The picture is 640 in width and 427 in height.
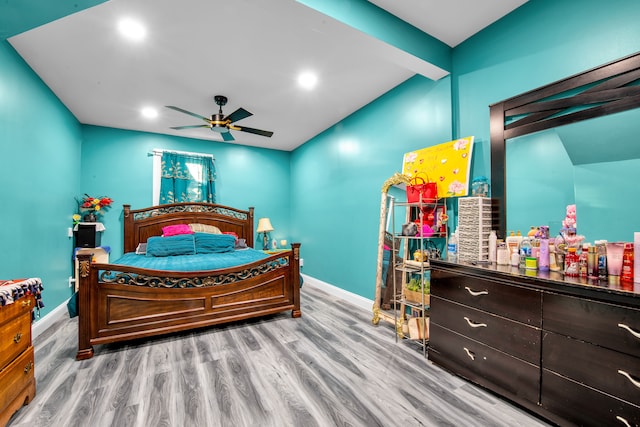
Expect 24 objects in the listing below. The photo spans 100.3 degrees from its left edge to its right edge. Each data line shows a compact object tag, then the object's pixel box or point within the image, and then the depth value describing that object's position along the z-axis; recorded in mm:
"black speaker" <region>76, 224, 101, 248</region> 3812
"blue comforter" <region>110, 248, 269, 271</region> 2824
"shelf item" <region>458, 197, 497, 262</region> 2094
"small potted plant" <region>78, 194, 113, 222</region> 3960
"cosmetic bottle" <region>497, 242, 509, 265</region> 1912
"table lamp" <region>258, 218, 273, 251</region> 5175
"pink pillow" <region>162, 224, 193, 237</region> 4195
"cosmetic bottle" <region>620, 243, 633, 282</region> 1396
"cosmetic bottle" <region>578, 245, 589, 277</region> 1516
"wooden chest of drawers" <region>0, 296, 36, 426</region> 1420
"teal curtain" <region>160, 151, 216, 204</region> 4634
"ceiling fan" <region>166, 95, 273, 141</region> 3147
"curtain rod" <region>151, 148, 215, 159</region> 4598
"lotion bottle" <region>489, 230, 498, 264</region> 2035
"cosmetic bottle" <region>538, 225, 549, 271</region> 1722
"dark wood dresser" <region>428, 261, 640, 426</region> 1229
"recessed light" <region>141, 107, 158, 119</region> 3678
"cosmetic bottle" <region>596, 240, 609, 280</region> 1481
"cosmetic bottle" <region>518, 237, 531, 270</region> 1841
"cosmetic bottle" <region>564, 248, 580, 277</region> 1532
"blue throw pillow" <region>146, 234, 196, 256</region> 3606
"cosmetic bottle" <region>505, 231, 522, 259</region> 1888
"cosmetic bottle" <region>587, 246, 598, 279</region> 1476
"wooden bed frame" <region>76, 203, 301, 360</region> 2264
